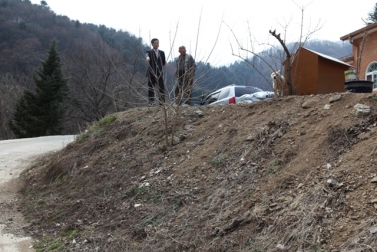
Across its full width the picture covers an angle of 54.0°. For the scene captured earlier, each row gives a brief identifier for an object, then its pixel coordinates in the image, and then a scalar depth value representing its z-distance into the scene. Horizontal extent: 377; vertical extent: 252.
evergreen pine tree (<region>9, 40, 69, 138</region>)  27.00
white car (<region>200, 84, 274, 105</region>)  11.22
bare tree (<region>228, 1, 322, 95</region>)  7.02
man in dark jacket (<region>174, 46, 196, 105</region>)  6.68
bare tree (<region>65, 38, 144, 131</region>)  32.41
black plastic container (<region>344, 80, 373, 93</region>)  5.98
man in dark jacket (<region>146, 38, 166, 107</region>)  8.18
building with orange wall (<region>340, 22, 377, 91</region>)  16.11
